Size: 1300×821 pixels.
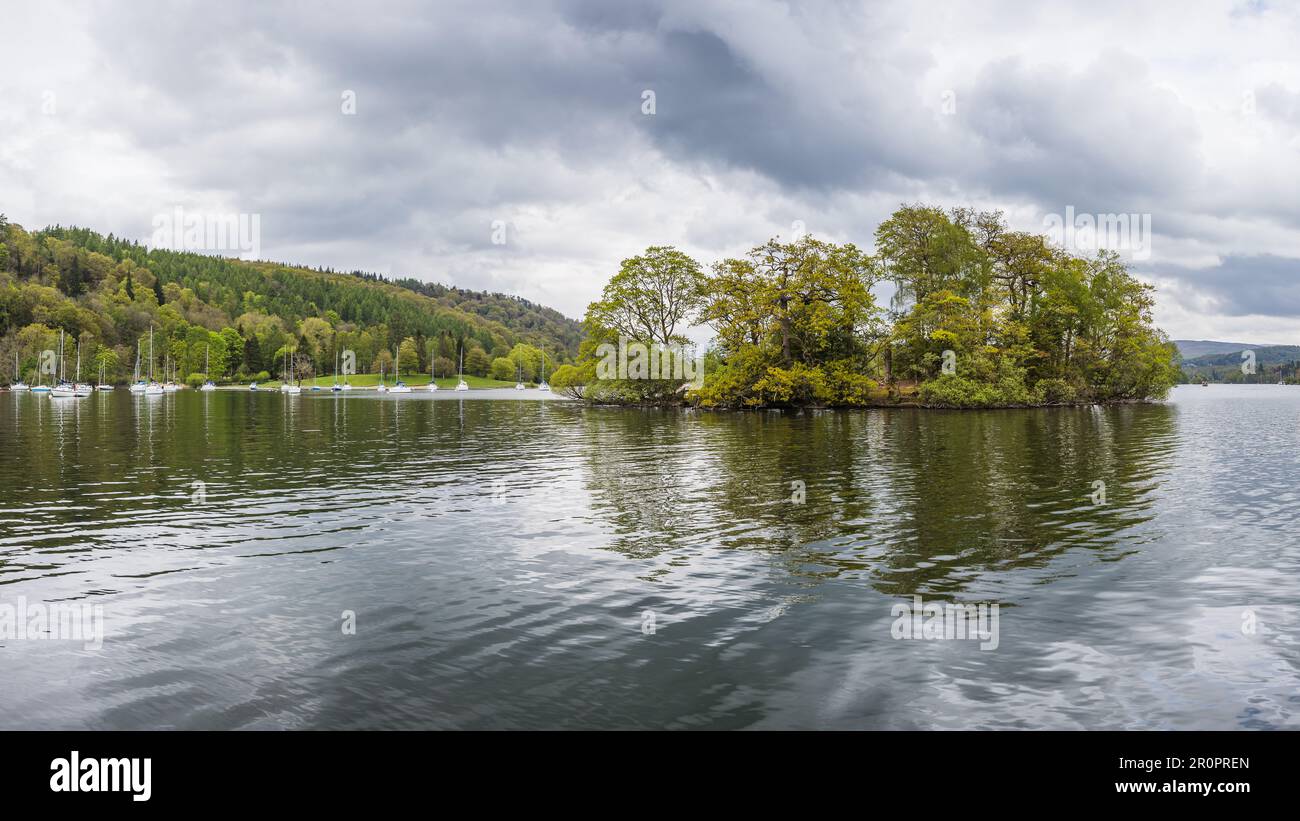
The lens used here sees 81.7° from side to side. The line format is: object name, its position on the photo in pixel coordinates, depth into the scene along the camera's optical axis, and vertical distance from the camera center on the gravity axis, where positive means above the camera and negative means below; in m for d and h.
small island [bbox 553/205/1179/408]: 84.69 +8.45
